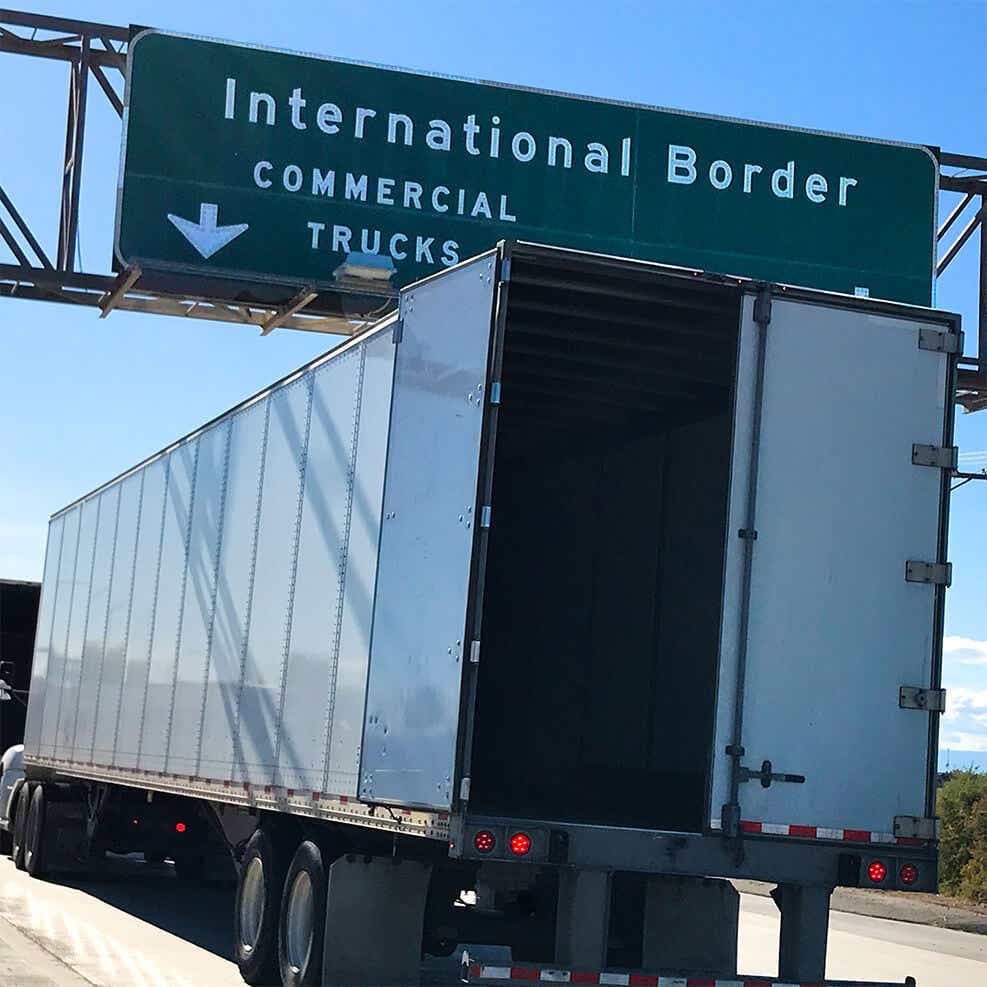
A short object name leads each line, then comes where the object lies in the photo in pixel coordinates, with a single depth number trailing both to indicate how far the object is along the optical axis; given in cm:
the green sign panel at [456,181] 1638
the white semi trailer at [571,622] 967
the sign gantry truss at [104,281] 1633
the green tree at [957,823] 2839
